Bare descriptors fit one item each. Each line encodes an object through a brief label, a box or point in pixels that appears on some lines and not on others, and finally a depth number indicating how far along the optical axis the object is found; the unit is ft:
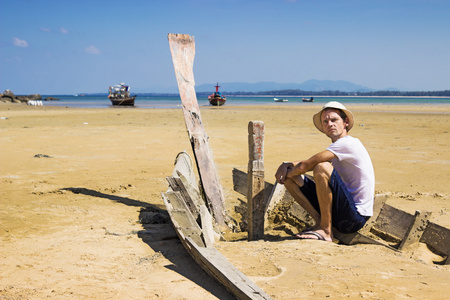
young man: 13.52
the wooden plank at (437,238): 13.47
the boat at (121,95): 153.69
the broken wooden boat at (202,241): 10.01
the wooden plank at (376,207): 15.25
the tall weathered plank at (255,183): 15.02
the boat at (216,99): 145.69
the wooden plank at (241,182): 18.21
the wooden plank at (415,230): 13.89
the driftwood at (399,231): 13.74
